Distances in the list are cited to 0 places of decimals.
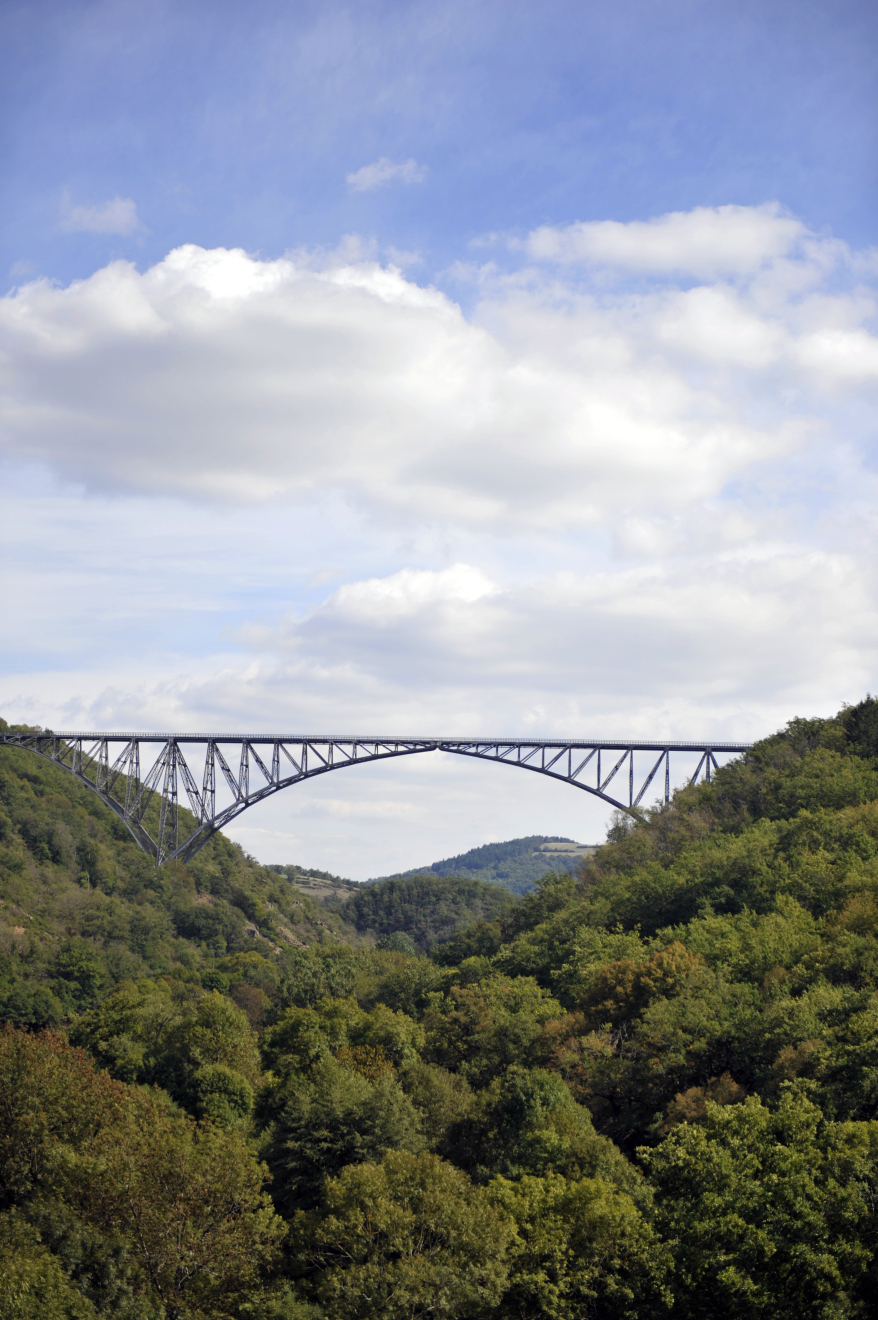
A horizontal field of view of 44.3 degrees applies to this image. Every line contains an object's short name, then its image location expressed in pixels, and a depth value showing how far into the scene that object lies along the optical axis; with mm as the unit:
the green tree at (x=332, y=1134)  35344
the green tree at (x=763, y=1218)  25391
